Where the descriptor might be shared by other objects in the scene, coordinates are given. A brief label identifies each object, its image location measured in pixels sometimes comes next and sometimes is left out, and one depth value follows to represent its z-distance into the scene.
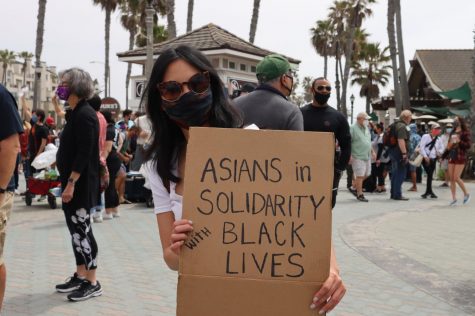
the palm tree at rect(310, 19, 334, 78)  60.47
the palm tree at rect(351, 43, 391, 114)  56.25
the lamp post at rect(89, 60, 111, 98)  48.39
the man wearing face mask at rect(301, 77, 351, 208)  7.48
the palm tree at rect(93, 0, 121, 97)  46.56
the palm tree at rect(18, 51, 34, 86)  104.56
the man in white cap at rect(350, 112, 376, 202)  12.90
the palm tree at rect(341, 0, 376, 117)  44.66
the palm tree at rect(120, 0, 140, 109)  49.48
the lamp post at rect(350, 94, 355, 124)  49.53
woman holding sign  2.27
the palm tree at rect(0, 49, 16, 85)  99.00
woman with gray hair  5.33
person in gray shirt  4.18
